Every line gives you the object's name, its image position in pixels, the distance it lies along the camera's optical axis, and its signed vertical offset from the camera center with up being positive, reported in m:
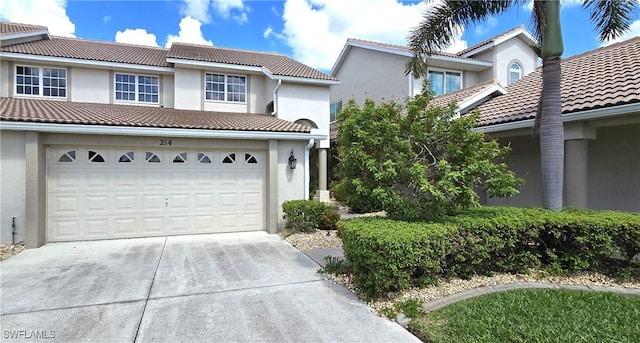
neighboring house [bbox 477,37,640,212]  7.63 +1.03
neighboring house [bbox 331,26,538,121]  17.27 +5.41
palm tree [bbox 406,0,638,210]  6.66 +3.02
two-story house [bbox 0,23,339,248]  8.59 +0.72
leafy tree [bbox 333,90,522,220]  5.91 +0.14
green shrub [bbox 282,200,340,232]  9.99 -1.36
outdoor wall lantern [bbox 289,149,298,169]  10.65 +0.24
